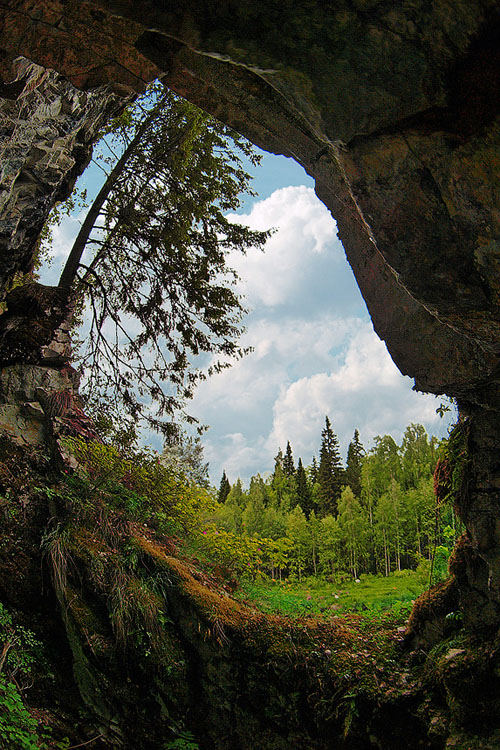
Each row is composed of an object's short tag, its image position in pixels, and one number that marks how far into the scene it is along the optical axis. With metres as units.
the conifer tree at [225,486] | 36.41
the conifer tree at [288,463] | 35.94
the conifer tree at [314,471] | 31.26
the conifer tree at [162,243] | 9.31
